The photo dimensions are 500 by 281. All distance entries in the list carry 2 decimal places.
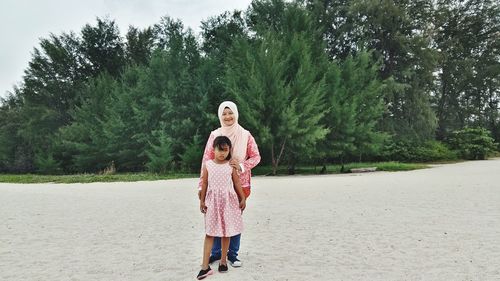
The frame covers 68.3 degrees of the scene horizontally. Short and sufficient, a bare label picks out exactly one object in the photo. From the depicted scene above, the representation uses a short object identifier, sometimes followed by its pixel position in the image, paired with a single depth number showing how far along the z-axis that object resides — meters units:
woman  4.02
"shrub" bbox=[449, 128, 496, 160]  30.05
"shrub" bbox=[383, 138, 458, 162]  27.23
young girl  3.82
